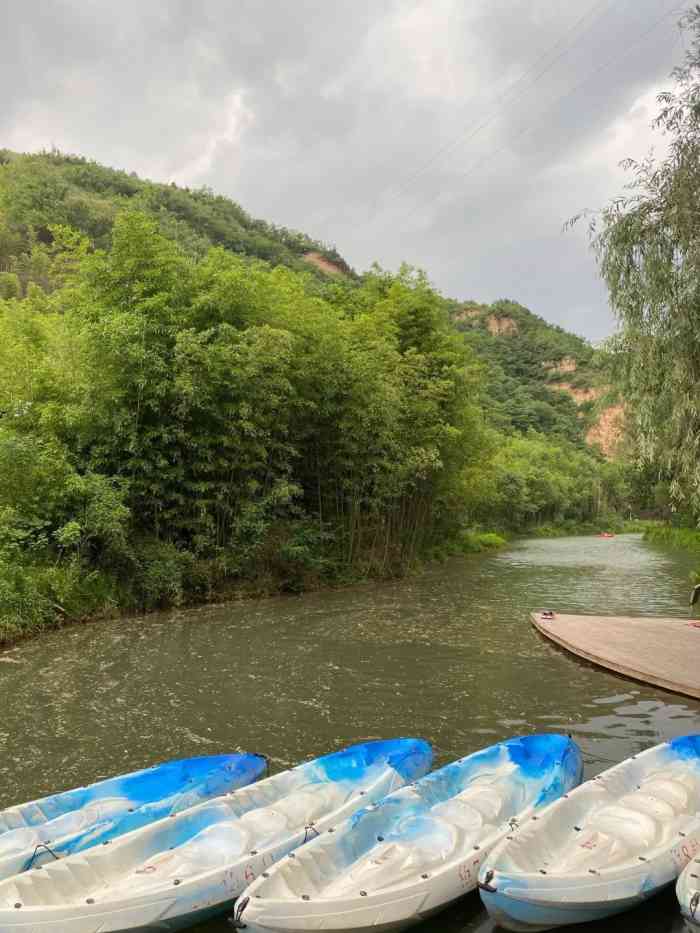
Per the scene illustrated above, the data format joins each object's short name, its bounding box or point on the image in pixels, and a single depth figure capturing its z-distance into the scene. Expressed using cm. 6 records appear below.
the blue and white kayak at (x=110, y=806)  420
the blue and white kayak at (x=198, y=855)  342
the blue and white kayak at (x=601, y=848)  351
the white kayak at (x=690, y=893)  340
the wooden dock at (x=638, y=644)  852
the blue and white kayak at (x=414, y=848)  337
